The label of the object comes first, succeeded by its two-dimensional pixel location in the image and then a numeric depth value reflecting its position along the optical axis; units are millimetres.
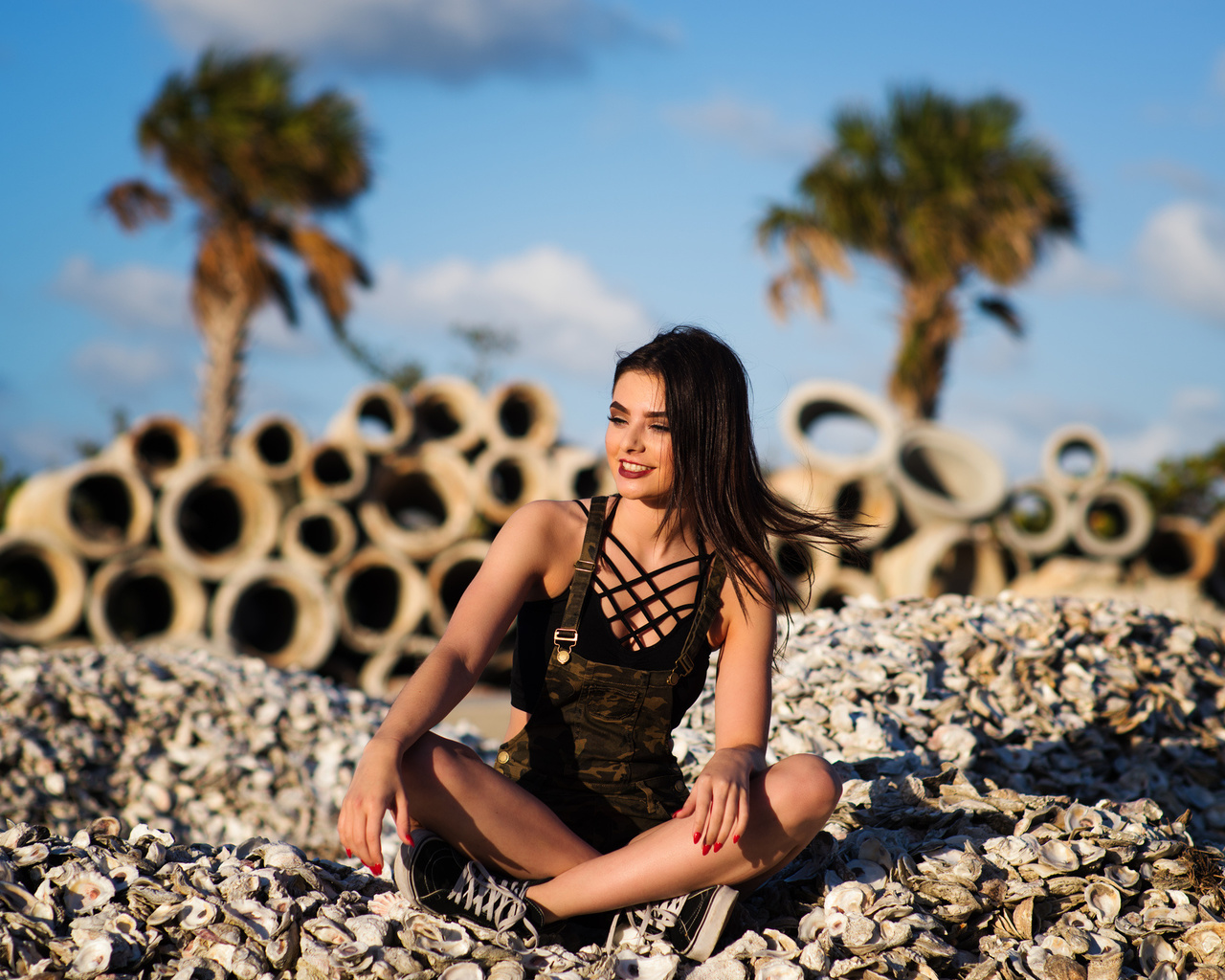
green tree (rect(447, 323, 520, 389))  20031
